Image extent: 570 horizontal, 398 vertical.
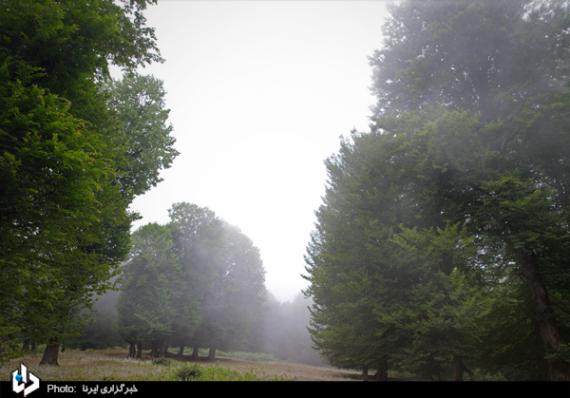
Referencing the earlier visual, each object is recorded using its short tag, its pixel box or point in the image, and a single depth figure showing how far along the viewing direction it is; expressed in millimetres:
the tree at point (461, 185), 9492
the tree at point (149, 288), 25719
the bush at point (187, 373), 8570
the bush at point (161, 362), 15367
